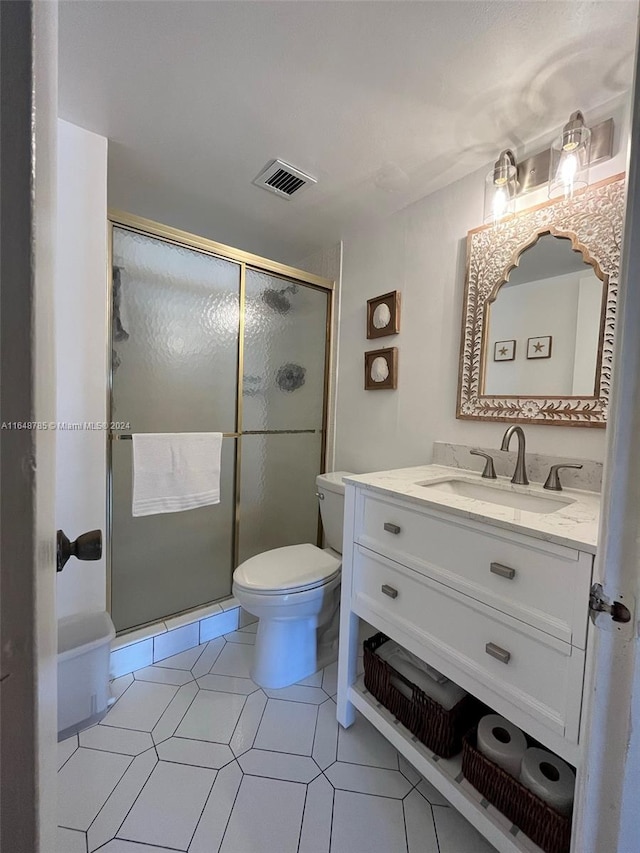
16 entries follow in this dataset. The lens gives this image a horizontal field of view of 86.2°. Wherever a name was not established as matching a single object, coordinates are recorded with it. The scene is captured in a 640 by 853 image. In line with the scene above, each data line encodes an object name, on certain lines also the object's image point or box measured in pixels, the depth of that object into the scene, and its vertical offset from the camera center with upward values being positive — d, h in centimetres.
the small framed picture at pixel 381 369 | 175 +22
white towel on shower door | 152 -32
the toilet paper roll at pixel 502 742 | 90 -90
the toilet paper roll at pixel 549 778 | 80 -88
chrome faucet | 122 -19
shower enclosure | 152 +5
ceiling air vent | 147 +102
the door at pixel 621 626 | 40 -25
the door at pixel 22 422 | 27 -2
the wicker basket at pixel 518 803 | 77 -95
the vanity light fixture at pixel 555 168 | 108 +87
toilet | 136 -82
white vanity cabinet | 73 -51
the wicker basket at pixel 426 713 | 101 -94
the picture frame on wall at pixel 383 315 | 173 +50
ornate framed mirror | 110 +38
